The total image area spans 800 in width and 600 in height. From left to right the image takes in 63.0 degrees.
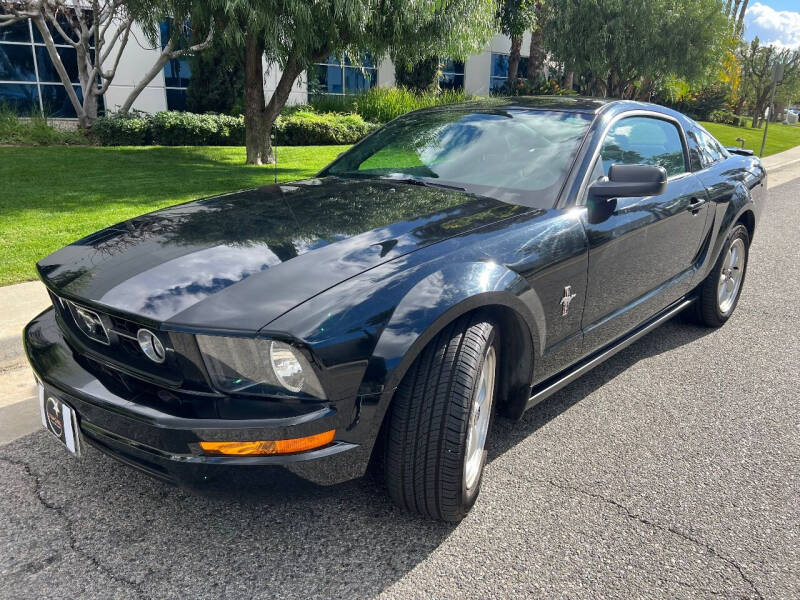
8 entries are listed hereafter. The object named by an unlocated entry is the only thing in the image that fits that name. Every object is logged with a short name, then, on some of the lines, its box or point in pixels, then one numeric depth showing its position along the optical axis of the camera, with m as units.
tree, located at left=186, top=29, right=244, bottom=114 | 17.38
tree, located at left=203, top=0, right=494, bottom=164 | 9.10
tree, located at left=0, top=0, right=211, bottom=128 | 12.74
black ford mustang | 1.91
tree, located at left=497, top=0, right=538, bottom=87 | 19.62
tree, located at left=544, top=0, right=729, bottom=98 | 20.42
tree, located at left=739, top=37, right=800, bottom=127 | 38.44
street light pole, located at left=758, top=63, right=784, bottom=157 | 15.78
